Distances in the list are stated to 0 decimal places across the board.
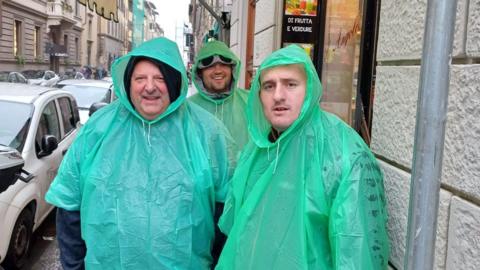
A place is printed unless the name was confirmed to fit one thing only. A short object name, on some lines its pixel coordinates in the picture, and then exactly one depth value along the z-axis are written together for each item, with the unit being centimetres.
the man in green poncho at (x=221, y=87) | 387
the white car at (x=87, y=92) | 970
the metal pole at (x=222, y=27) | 1245
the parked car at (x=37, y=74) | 2369
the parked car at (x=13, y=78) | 1928
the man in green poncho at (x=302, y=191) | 160
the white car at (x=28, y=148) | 436
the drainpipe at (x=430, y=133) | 92
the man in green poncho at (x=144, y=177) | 218
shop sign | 508
